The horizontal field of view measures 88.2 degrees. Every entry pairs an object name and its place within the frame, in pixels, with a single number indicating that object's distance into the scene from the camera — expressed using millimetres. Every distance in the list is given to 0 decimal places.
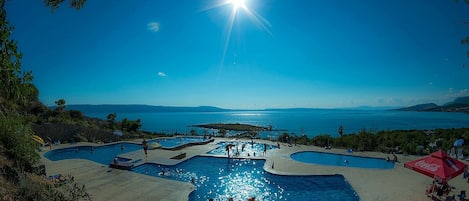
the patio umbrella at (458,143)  17000
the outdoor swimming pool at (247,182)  11406
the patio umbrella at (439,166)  8844
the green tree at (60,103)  35875
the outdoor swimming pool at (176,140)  25680
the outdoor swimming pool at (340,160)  17016
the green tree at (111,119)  31820
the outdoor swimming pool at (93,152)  18786
